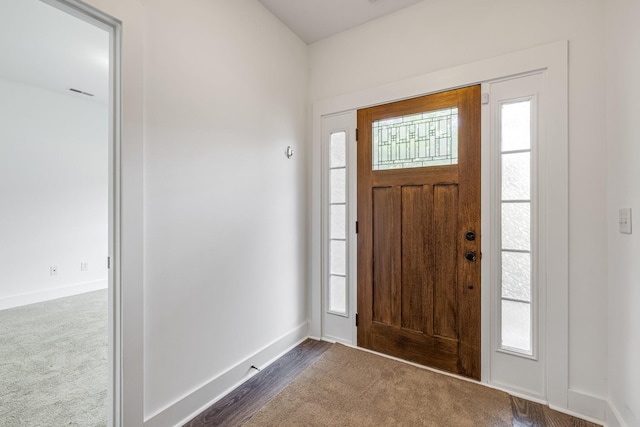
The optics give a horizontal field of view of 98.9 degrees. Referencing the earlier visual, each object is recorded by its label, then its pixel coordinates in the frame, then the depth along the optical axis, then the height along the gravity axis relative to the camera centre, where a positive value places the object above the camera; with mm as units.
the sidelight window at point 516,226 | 1892 -92
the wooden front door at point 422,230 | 2061 -141
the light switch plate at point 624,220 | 1428 -37
